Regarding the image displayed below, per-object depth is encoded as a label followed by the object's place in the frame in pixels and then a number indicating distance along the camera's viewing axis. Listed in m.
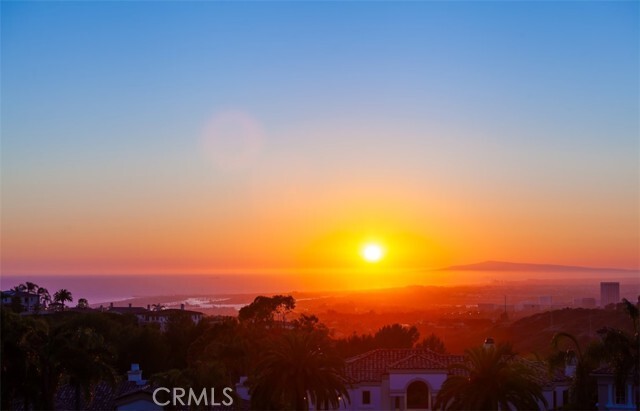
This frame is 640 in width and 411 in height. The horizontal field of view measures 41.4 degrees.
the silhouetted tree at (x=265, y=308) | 88.56
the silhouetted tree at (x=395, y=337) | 83.69
